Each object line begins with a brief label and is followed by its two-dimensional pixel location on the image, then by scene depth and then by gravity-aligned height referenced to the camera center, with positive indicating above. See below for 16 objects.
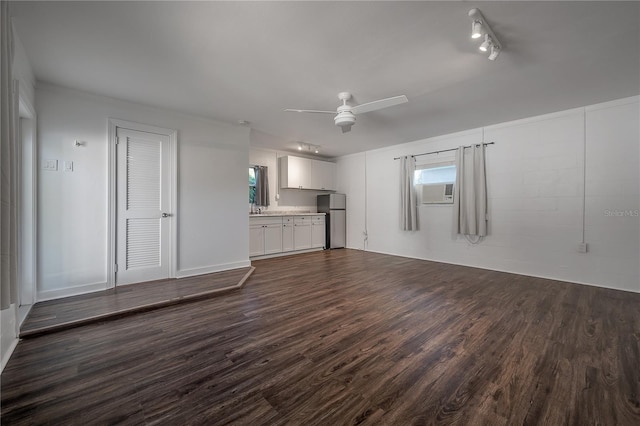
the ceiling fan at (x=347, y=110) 2.94 +1.20
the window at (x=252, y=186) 5.91 +0.58
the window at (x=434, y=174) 5.01 +0.77
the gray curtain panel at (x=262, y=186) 5.94 +0.60
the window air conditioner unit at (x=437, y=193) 4.98 +0.37
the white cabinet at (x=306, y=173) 6.20 +0.98
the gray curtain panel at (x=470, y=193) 4.52 +0.33
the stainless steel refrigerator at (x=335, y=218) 6.76 -0.16
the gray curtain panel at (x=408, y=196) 5.48 +0.34
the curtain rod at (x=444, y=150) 4.52 +1.20
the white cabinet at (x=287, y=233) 5.84 -0.48
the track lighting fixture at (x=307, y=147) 5.66 +1.47
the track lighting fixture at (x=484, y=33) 1.85 +1.35
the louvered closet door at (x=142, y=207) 3.42 +0.07
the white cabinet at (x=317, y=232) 6.47 -0.50
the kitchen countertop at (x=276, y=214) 5.41 -0.04
